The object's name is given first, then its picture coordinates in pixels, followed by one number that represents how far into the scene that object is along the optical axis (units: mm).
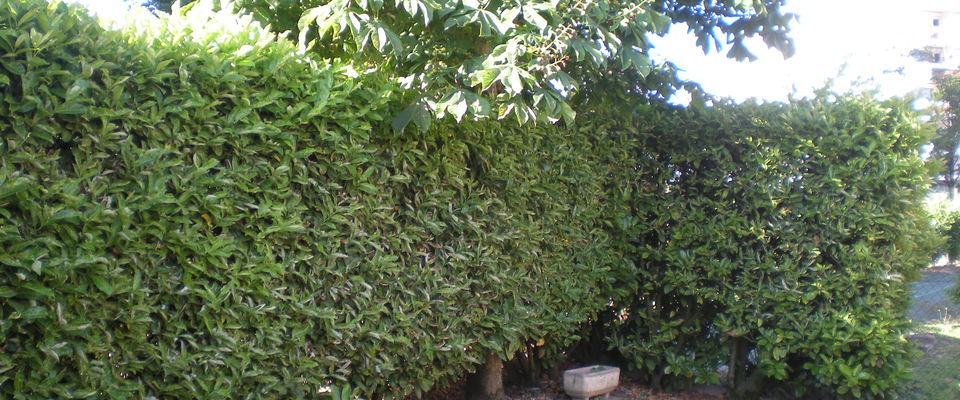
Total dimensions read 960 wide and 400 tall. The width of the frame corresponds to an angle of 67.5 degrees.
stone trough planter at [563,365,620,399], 5195
